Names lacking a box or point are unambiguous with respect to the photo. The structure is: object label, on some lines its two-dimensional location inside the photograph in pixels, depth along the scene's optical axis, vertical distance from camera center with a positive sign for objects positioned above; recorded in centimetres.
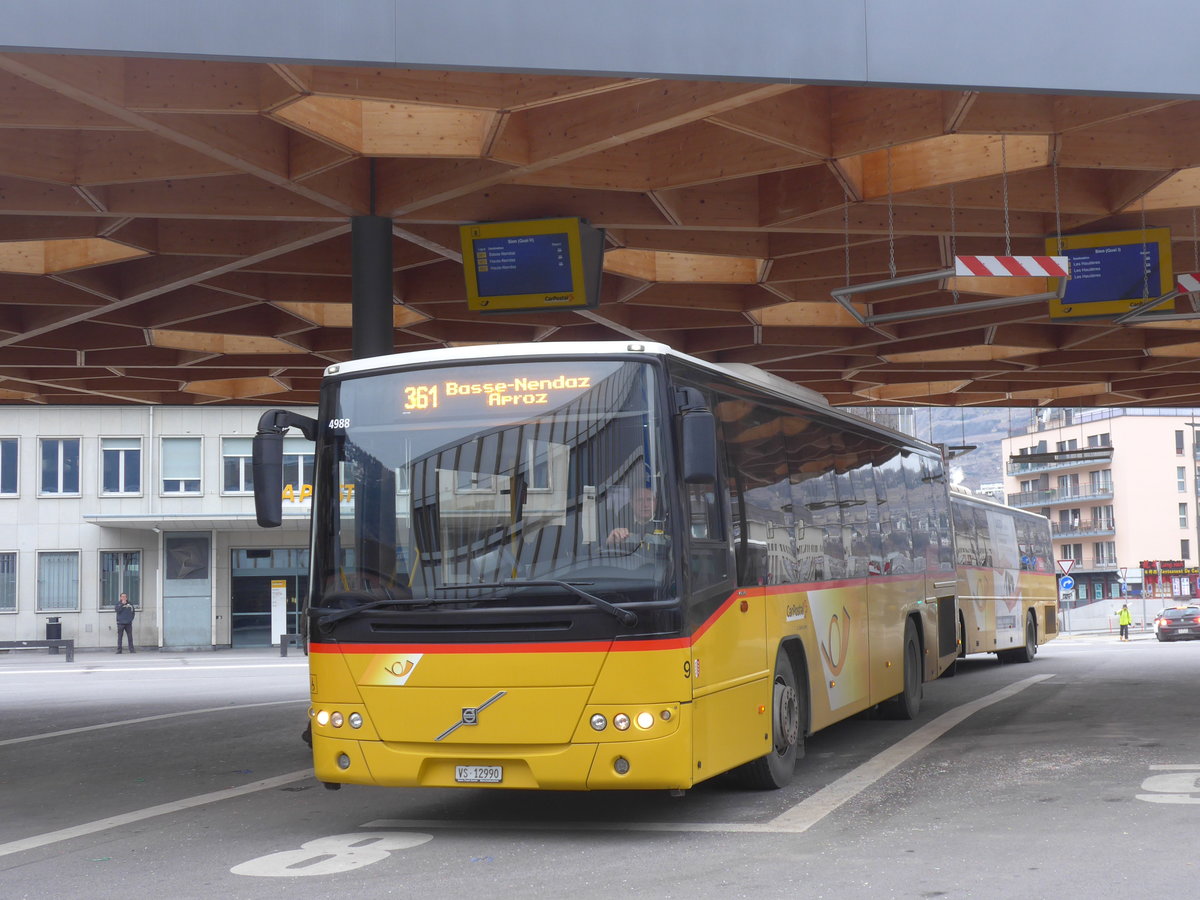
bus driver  845 +21
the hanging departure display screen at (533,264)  1446 +306
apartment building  11025 +388
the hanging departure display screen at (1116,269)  1562 +309
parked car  4912 -265
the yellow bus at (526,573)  839 -5
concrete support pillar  1380 +276
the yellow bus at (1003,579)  2200 -50
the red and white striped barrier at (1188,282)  1504 +279
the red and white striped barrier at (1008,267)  1301 +261
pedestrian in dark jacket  4425 -125
